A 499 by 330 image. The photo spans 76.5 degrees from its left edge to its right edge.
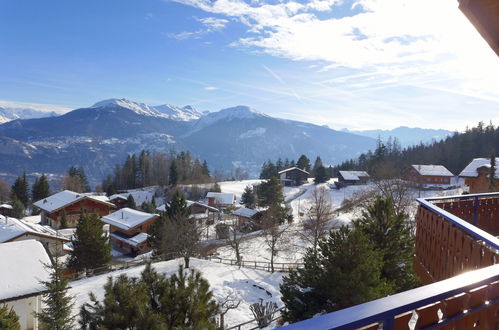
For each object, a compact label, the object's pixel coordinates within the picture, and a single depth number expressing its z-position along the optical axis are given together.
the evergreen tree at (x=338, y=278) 8.55
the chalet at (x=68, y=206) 41.94
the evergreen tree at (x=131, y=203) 53.88
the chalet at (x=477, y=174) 39.10
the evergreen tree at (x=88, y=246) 21.92
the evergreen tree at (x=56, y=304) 10.73
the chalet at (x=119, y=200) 56.16
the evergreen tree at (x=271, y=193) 44.84
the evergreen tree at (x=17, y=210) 44.69
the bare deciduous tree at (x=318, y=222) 26.30
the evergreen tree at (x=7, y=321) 6.97
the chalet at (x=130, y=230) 33.62
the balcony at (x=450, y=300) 1.44
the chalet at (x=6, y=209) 46.86
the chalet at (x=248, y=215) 39.53
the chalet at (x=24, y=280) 11.82
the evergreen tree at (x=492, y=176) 29.22
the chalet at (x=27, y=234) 23.20
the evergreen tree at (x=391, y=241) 10.07
